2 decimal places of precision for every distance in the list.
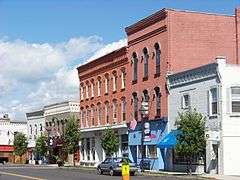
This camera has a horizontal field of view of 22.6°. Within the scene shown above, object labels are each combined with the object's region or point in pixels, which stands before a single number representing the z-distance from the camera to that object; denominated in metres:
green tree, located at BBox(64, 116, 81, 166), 67.62
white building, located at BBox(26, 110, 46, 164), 89.12
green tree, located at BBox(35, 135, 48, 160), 81.50
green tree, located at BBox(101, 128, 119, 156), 57.53
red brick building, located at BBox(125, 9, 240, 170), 49.47
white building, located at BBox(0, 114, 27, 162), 104.31
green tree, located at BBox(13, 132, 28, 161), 91.38
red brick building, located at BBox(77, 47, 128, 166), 59.22
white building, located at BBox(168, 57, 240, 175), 40.53
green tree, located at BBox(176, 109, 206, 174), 40.19
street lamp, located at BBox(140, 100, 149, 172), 49.08
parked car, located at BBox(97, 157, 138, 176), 42.84
